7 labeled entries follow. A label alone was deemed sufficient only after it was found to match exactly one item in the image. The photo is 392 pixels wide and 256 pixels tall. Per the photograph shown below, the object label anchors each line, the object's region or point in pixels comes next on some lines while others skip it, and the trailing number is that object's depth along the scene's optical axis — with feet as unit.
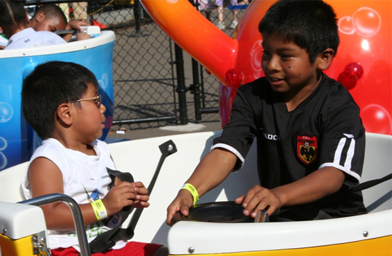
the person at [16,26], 9.81
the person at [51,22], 11.44
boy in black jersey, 6.23
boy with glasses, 6.42
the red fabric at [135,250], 6.67
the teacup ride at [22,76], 8.99
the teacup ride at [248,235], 5.22
